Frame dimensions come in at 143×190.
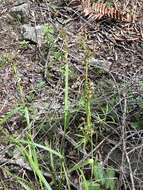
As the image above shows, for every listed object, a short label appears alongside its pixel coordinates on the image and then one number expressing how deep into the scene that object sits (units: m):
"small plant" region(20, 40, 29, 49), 3.30
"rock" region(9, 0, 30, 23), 3.55
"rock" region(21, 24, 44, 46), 3.36
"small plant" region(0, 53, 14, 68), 3.04
